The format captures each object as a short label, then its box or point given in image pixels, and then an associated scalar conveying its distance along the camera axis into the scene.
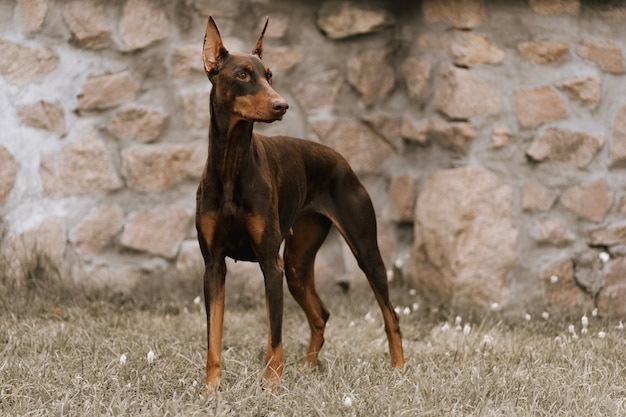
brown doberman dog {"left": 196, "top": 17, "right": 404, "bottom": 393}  6.48
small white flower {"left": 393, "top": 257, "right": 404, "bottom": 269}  11.23
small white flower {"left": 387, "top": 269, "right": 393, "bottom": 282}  11.25
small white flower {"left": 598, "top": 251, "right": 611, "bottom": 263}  10.31
